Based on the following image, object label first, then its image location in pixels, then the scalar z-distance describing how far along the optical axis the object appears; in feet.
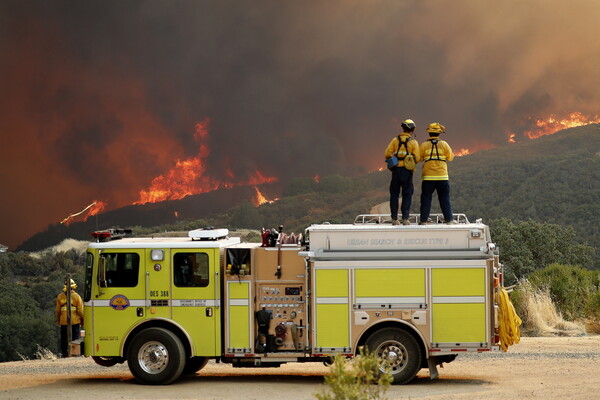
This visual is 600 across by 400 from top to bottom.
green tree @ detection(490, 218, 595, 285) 168.62
